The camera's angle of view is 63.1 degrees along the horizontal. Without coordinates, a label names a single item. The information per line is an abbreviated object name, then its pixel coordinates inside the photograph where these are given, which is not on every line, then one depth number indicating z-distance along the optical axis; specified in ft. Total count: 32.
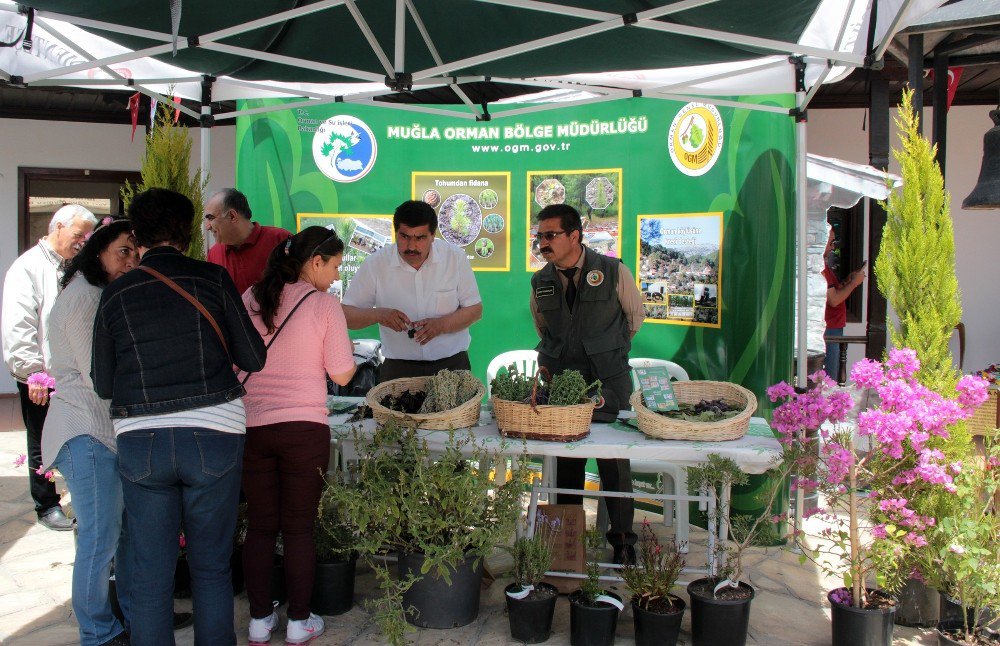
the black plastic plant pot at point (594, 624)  11.18
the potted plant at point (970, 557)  10.53
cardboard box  12.98
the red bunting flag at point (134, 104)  18.74
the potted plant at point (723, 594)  10.98
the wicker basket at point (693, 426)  11.45
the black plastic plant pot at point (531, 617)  11.47
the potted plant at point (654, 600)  11.03
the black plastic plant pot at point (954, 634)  10.56
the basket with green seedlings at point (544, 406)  11.55
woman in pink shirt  10.54
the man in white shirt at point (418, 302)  14.49
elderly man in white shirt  14.97
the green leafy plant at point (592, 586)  11.35
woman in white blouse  9.80
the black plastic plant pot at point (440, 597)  11.78
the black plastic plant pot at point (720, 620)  10.95
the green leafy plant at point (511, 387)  12.09
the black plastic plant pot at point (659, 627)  11.00
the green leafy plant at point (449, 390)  12.36
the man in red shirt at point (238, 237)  13.88
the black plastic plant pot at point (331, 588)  12.28
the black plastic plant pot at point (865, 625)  10.78
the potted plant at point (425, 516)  11.13
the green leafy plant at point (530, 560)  11.69
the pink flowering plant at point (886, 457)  10.84
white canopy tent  11.35
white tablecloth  11.27
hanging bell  15.11
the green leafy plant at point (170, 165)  13.41
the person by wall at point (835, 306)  23.99
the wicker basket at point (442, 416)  11.94
